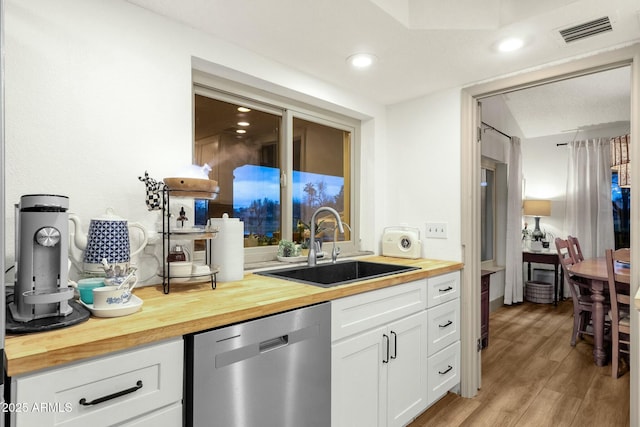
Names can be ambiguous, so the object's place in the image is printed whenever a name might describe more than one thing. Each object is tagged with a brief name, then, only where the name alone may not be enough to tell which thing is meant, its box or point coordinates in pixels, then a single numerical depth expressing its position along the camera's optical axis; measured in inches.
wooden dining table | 114.8
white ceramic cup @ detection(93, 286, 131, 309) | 44.6
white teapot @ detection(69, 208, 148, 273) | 52.3
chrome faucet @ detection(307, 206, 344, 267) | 87.5
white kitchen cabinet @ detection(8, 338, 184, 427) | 33.7
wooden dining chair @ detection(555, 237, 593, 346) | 131.1
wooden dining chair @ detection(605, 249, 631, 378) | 104.1
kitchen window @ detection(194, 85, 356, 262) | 83.8
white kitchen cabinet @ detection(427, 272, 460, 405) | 86.1
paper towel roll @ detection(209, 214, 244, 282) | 68.8
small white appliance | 102.9
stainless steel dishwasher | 44.9
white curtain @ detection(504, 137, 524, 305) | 187.0
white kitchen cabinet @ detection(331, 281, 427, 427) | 64.3
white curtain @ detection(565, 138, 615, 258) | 191.2
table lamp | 200.7
